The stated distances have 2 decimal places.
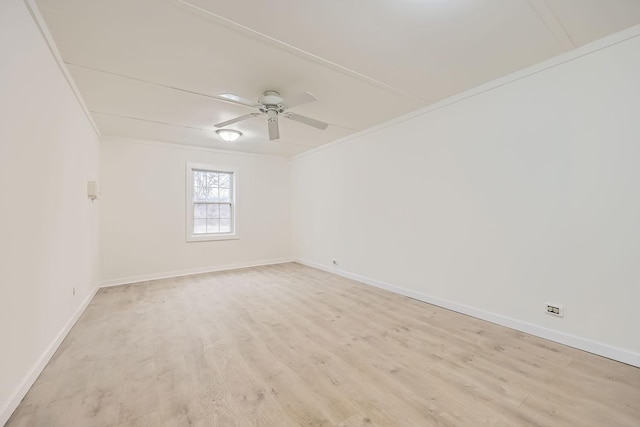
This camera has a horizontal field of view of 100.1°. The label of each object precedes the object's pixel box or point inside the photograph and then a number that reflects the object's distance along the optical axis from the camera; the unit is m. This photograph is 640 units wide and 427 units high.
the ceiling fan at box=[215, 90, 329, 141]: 2.55
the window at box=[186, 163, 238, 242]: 5.13
